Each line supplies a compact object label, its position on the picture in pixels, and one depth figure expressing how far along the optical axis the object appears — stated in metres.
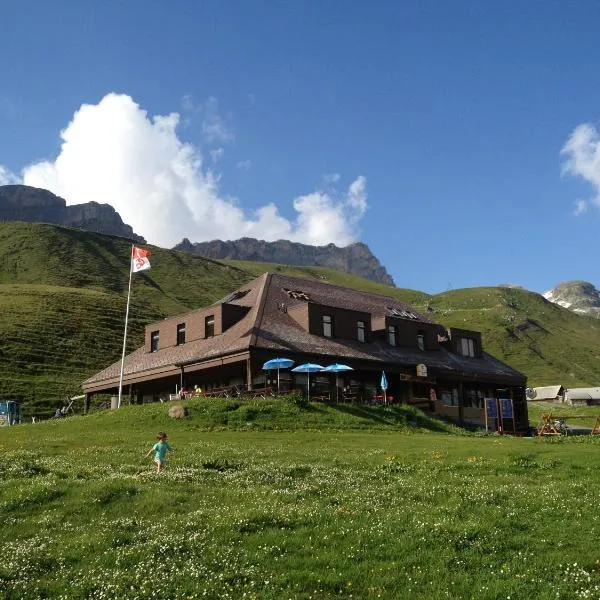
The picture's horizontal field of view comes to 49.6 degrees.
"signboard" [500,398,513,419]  49.62
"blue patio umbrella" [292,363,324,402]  42.75
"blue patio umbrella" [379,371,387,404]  44.91
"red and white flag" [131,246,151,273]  49.09
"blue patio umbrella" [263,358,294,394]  41.56
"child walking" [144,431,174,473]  20.69
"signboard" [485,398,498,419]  49.62
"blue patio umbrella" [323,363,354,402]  43.56
